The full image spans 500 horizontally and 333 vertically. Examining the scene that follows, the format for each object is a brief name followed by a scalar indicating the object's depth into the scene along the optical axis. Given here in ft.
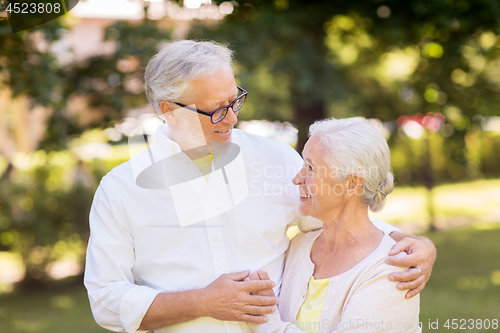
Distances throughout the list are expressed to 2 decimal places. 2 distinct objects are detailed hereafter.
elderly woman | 6.41
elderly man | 6.59
